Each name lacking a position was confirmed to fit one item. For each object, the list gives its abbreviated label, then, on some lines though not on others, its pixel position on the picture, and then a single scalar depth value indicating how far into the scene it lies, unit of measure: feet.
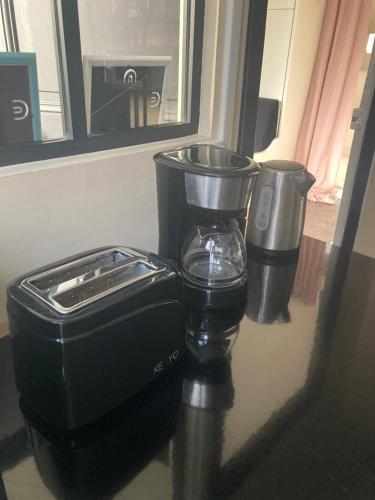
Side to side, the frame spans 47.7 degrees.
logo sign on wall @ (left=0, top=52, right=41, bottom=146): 2.34
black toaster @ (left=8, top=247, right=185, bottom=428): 1.70
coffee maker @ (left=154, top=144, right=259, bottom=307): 2.41
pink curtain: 9.91
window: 2.46
